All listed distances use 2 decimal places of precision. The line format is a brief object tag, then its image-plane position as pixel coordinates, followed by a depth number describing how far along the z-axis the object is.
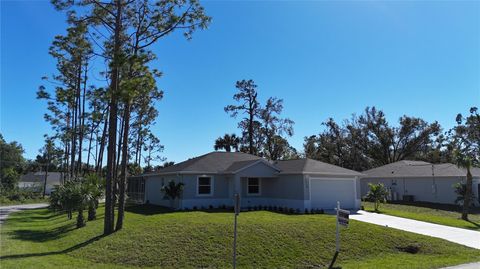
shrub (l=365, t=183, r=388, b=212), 27.83
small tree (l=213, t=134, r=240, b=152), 52.75
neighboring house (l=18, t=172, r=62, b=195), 78.12
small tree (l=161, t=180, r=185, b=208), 25.77
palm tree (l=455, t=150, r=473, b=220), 25.16
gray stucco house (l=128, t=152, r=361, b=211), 26.64
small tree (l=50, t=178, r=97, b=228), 21.39
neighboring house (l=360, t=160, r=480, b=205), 33.73
